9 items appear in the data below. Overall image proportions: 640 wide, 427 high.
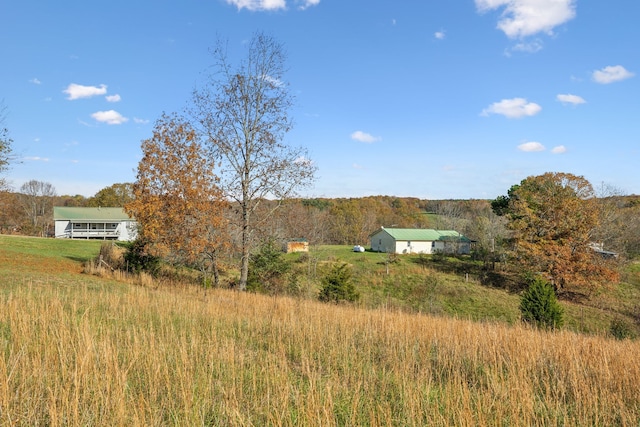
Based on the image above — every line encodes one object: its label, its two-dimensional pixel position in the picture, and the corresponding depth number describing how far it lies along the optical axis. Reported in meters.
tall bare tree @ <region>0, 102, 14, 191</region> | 19.22
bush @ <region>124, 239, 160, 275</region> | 18.70
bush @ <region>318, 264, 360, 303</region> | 17.75
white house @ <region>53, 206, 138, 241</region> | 51.65
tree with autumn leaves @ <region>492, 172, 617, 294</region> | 30.44
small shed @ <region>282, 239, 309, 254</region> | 47.62
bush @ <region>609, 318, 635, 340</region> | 15.36
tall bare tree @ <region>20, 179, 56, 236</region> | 63.78
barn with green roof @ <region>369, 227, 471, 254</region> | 52.12
